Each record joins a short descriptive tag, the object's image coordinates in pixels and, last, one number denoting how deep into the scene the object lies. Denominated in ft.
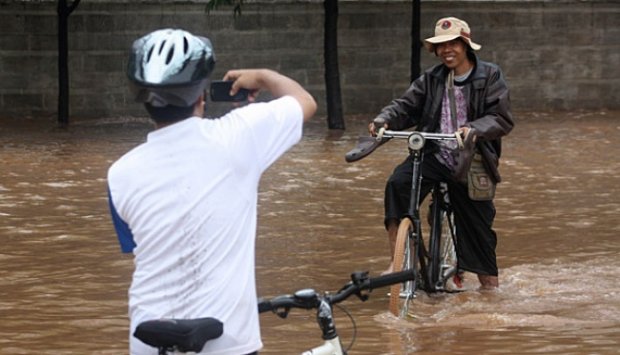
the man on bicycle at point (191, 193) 18.68
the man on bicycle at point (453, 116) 44.38
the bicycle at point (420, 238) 42.01
